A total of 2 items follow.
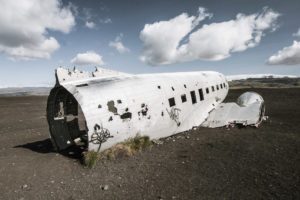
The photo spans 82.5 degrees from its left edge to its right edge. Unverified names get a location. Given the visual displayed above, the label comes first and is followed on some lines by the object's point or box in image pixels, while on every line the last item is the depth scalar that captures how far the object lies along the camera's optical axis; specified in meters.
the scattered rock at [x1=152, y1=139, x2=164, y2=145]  9.98
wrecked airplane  8.27
